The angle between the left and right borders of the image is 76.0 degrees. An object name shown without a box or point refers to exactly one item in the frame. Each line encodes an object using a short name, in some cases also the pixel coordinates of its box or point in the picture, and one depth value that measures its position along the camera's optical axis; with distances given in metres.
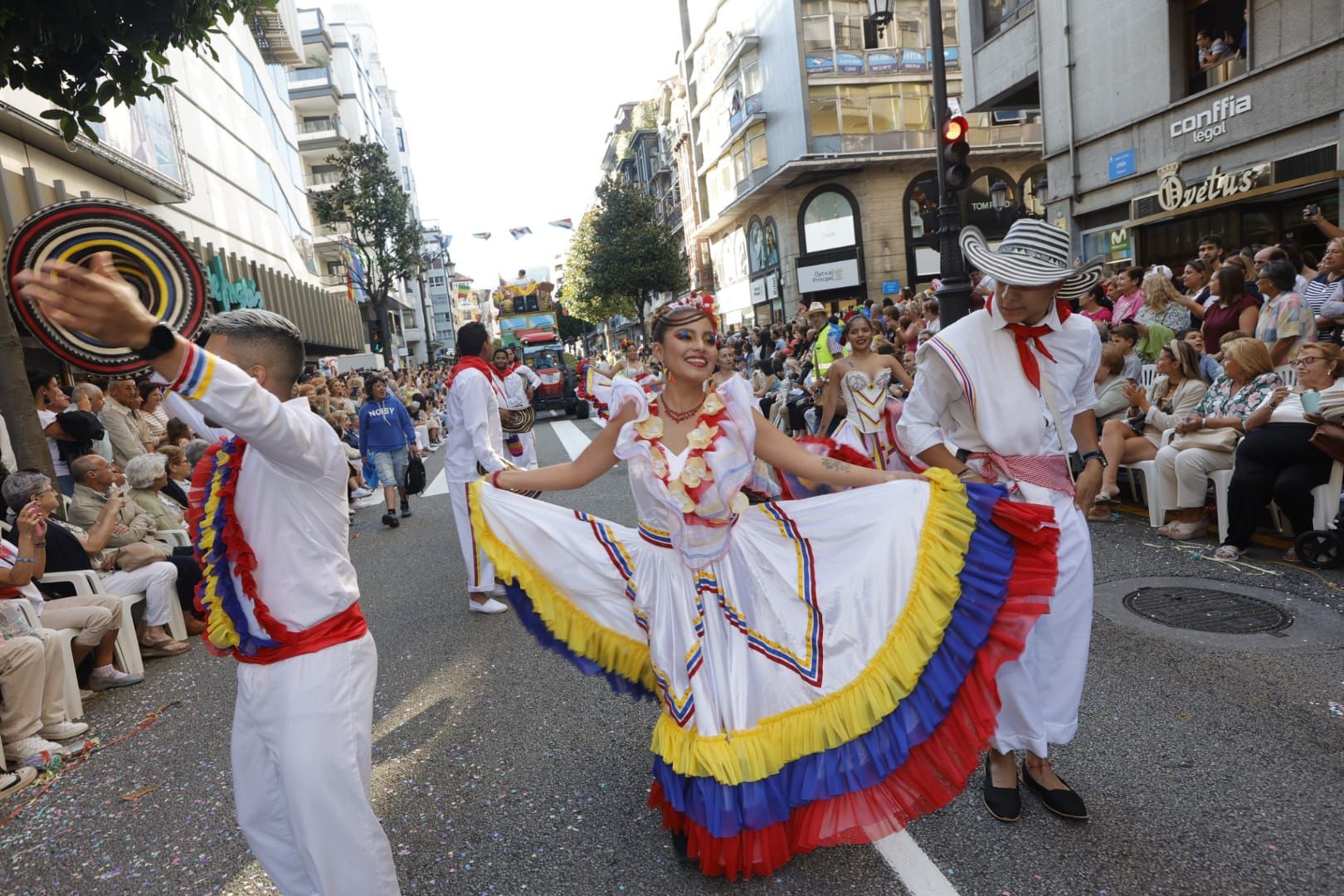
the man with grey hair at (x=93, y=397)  9.23
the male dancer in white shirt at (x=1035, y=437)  3.01
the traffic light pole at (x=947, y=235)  10.51
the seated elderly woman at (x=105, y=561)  5.38
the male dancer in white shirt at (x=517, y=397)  7.28
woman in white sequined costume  7.08
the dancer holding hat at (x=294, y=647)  2.32
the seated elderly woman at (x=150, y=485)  6.80
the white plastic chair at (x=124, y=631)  5.54
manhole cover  4.73
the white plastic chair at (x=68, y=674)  4.84
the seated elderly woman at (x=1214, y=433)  6.37
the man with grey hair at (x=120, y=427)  9.32
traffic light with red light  9.85
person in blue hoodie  10.18
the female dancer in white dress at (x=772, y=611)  2.66
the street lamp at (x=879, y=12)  11.73
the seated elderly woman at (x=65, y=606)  4.98
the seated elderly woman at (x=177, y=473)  7.70
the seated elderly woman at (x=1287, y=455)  5.62
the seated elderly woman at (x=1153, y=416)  7.12
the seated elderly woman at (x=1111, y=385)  7.76
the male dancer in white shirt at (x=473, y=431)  5.99
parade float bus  28.95
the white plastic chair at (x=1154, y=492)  6.88
